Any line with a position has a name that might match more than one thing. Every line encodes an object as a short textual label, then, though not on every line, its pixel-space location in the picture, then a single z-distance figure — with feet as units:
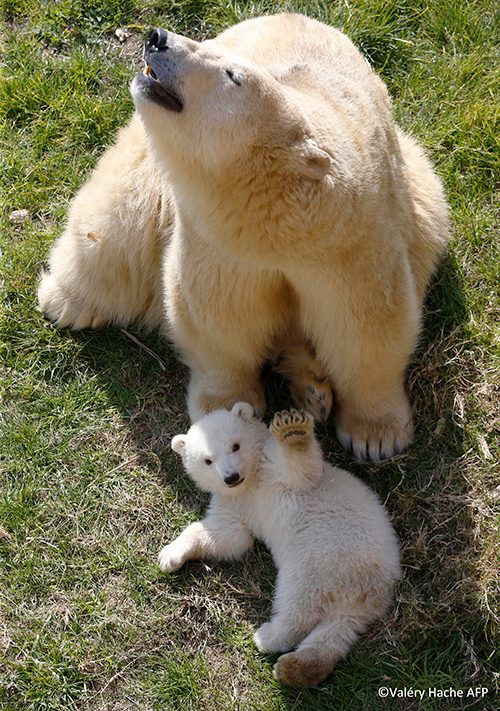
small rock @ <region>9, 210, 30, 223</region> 17.75
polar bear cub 12.30
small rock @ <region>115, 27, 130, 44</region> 19.06
